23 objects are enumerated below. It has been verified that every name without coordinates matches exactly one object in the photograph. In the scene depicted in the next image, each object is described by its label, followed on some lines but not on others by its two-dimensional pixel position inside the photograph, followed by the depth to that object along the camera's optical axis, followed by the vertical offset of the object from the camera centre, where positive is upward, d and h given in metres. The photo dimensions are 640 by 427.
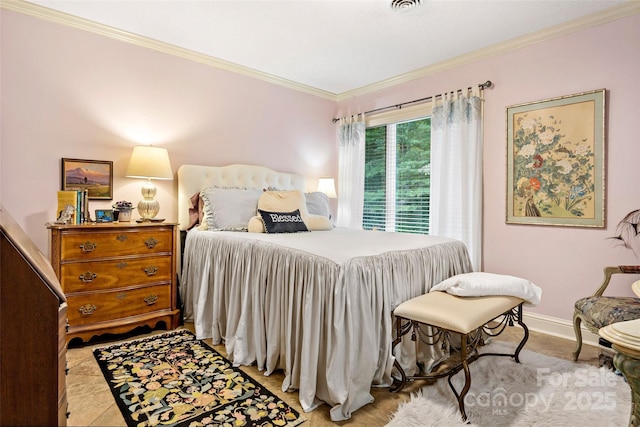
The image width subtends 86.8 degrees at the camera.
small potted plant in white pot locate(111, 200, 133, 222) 2.67 -0.01
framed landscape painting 2.65 +0.26
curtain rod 3.11 +1.20
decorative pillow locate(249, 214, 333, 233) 2.88 -0.11
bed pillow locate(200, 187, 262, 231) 2.88 +0.02
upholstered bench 1.60 -0.53
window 3.77 +0.45
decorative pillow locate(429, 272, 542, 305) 1.88 -0.43
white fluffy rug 1.60 -0.98
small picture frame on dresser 2.63 -0.05
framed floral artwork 2.56 +0.41
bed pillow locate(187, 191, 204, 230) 3.10 -0.01
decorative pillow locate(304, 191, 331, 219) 3.42 +0.07
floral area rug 1.57 -0.96
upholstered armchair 1.90 -0.57
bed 1.63 -0.51
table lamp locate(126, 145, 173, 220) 2.73 +0.34
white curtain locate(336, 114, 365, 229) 4.25 +0.50
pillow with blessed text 2.76 -0.10
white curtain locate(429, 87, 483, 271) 3.18 +0.41
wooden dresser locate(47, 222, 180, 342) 2.28 -0.47
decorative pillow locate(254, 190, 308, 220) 3.00 +0.08
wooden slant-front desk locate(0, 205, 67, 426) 0.61 -0.24
